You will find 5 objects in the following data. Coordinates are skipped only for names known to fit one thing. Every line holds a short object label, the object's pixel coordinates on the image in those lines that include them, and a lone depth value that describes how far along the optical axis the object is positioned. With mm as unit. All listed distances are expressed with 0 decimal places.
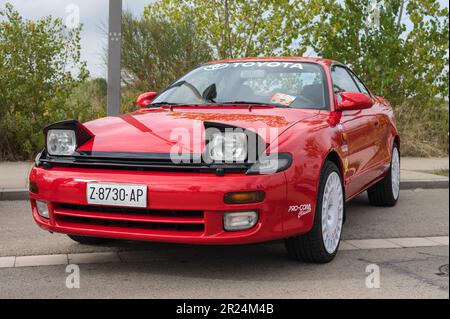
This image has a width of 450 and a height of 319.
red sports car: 3914
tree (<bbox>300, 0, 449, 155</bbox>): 12344
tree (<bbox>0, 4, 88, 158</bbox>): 10375
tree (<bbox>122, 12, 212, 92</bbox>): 13461
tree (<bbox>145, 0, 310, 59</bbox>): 13141
